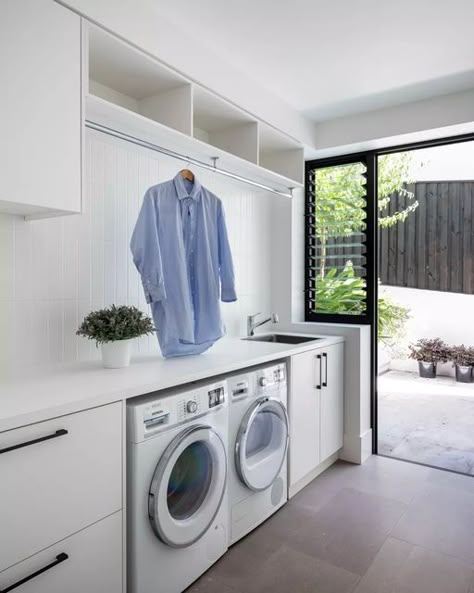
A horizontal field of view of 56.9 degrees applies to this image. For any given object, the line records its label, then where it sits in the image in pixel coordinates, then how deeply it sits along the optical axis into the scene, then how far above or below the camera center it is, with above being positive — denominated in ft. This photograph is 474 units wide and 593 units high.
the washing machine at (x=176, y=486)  5.21 -2.58
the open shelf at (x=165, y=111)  6.23 +3.37
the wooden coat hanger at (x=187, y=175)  7.72 +2.09
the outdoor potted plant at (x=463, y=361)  16.25 -2.61
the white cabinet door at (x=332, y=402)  9.77 -2.57
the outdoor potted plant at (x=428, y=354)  16.94 -2.45
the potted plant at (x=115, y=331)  6.19 -0.55
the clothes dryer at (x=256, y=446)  7.03 -2.71
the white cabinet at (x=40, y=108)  4.73 +2.12
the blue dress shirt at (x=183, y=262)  6.96 +0.51
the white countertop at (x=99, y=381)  4.30 -1.12
